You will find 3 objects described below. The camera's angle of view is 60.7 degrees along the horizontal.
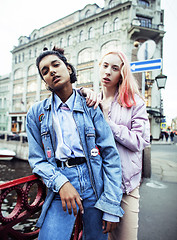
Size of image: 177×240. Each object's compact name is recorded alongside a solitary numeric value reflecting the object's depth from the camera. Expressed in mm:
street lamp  6760
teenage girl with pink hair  1548
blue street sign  4477
